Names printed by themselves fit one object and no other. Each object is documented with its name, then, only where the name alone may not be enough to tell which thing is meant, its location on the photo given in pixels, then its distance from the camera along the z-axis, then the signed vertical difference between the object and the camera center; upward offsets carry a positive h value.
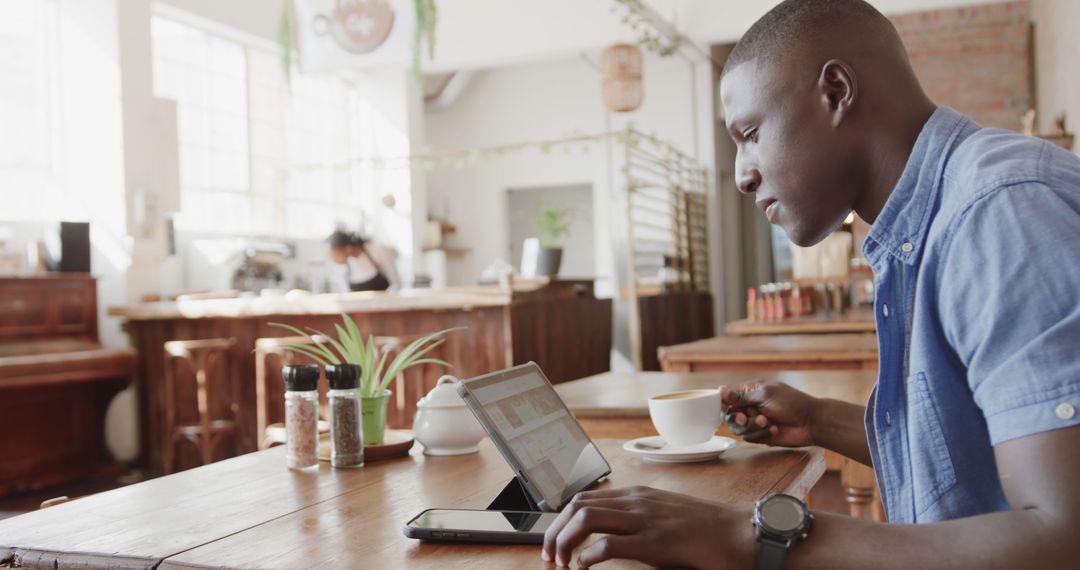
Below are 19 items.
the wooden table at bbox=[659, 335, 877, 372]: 3.58 -0.25
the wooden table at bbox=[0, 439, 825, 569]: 1.02 -0.26
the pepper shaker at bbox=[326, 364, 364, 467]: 1.54 -0.18
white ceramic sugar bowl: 1.62 -0.21
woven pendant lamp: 7.26 +1.71
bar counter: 5.43 -0.11
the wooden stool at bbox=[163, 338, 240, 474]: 5.48 -0.50
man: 0.78 -0.02
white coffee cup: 1.48 -0.20
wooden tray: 1.60 -0.24
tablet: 1.20 -0.19
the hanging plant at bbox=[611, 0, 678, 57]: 7.85 +2.39
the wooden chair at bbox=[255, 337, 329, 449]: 5.30 -0.43
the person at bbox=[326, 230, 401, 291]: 6.44 +0.31
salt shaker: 1.53 -0.18
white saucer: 1.44 -0.25
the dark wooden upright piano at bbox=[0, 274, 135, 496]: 5.26 -0.34
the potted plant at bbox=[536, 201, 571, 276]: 10.85 +0.87
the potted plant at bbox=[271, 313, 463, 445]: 1.65 -0.13
